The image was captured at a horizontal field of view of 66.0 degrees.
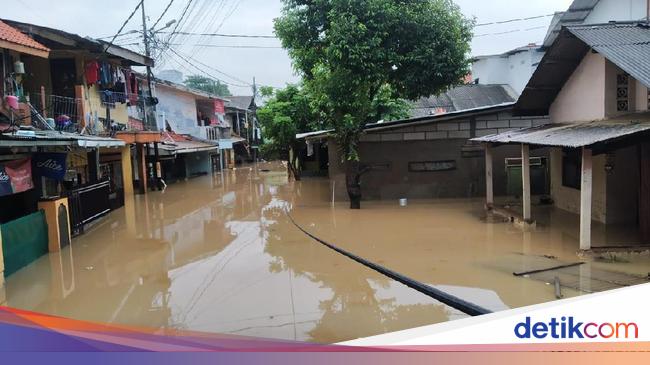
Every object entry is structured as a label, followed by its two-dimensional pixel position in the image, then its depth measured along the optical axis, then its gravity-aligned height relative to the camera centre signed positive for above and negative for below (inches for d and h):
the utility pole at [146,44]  928.3 +214.8
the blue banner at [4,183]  397.1 -15.7
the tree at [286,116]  997.4 +72.3
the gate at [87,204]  524.1 -51.2
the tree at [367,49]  567.8 +116.7
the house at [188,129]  1269.9 +79.6
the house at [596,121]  358.0 +14.9
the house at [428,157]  709.3 -17.5
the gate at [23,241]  370.0 -62.5
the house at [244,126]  2043.6 +116.0
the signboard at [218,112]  1657.2 +142.0
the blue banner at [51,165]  479.8 -3.2
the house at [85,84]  643.5 +113.3
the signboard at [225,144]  1685.8 +33.7
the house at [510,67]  1106.1 +179.1
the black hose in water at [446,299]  139.8 -44.5
